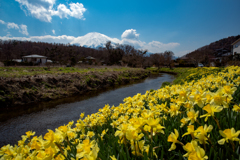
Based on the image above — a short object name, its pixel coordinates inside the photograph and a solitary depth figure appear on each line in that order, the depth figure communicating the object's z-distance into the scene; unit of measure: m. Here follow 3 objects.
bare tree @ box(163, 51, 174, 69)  46.22
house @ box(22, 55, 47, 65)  39.96
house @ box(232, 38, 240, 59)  31.59
